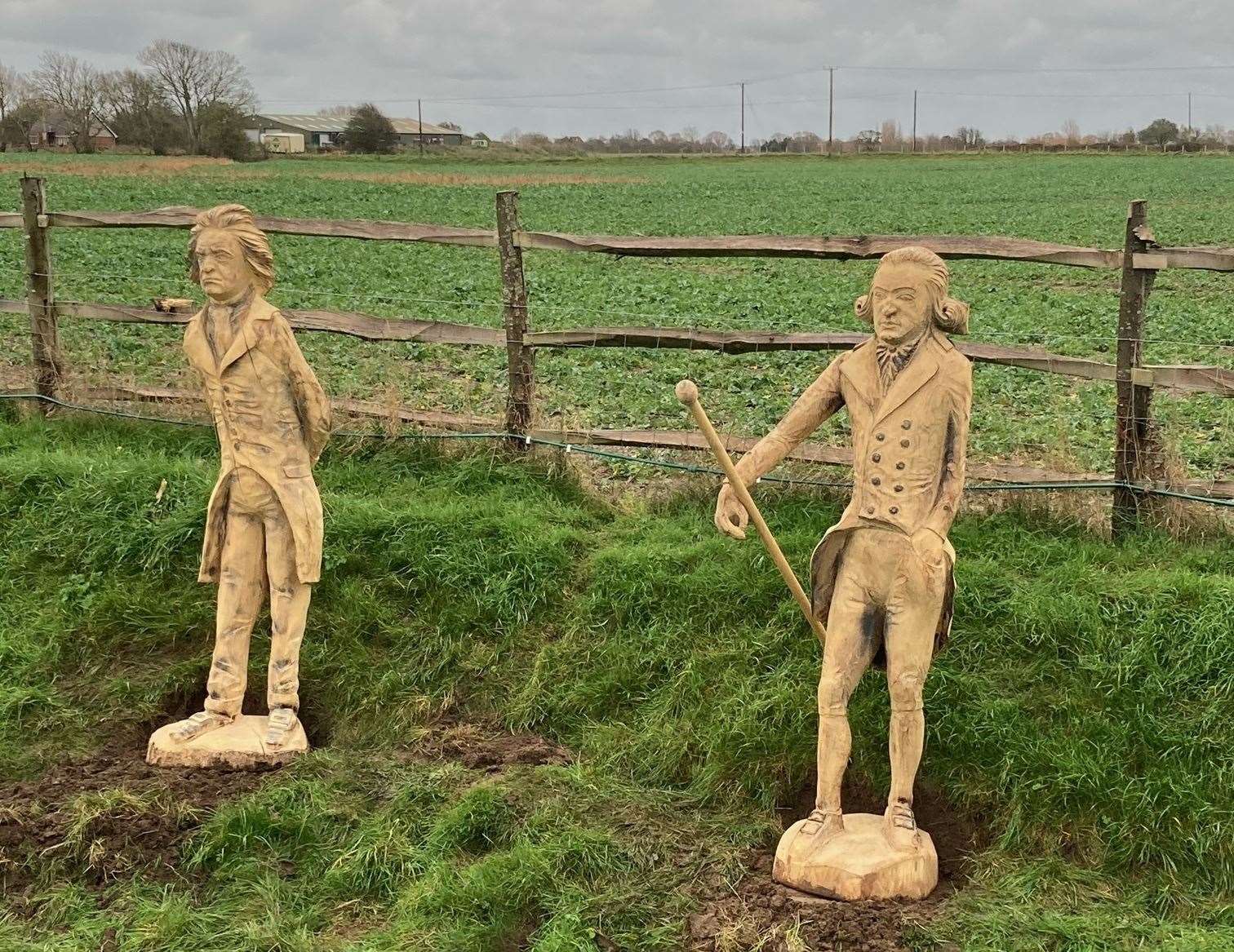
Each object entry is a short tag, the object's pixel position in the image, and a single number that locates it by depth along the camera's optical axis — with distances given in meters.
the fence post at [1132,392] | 6.26
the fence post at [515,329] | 7.49
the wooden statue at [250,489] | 5.15
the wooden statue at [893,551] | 4.22
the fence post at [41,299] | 8.62
